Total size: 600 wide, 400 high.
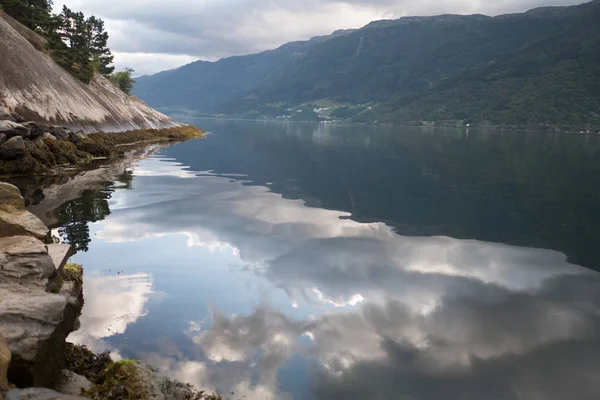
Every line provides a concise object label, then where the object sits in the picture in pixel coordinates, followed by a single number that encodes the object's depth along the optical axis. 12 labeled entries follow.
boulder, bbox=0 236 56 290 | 9.84
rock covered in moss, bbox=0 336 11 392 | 6.10
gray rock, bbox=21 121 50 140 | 38.39
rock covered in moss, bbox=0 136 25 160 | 32.56
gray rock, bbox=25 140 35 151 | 35.90
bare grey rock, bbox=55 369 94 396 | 8.03
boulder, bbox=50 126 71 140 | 43.04
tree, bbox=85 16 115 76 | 97.06
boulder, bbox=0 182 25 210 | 14.50
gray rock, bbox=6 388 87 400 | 6.06
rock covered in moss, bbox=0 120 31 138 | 33.94
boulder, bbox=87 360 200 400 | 7.75
